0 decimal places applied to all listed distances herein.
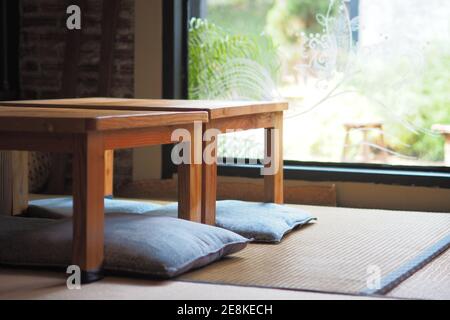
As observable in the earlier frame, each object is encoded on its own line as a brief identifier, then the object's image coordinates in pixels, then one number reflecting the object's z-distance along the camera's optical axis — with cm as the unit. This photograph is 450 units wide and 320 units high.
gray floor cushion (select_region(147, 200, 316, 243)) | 364
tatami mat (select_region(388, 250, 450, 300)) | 270
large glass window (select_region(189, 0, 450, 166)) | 476
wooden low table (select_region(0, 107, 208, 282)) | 278
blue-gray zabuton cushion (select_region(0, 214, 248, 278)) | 289
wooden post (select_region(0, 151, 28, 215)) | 399
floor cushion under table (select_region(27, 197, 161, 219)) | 398
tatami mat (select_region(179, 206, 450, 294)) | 289
